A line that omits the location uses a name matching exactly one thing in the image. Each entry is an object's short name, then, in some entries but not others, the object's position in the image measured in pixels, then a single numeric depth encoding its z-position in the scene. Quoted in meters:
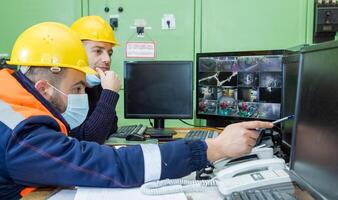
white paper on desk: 0.92
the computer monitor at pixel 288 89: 1.29
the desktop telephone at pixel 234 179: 0.98
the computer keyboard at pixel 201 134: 1.90
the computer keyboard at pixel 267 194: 0.90
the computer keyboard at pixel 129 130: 2.00
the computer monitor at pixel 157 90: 2.15
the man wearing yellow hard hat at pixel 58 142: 0.91
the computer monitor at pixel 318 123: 0.71
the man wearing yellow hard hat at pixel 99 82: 1.55
